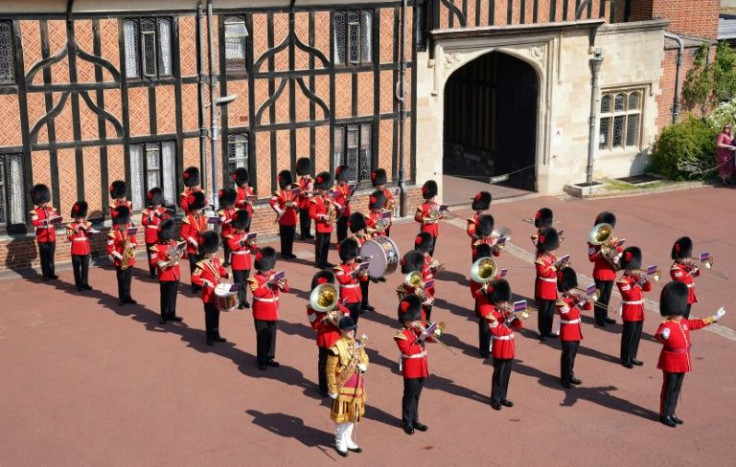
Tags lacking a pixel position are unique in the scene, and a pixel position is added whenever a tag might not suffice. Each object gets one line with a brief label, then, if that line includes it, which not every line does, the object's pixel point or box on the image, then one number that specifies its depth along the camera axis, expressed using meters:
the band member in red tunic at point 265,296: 14.01
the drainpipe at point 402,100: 20.73
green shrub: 24.08
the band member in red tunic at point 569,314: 13.71
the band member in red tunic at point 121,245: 16.34
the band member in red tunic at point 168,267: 15.62
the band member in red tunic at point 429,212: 17.98
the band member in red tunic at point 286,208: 18.59
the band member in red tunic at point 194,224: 16.94
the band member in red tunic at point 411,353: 12.44
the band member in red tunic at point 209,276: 14.50
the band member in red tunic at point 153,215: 17.30
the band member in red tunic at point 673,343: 12.79
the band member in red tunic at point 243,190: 18.31
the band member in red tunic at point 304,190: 19.02
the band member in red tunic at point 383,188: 17.86
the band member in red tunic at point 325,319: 12.95
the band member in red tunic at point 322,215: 18.36
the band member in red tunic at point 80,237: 16.91
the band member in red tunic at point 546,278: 15.47
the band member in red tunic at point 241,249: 16.14
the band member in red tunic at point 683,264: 15.02
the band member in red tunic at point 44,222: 17.28
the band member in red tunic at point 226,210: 17.11
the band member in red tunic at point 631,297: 14.51
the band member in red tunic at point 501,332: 13.12
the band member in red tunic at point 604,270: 16.00
